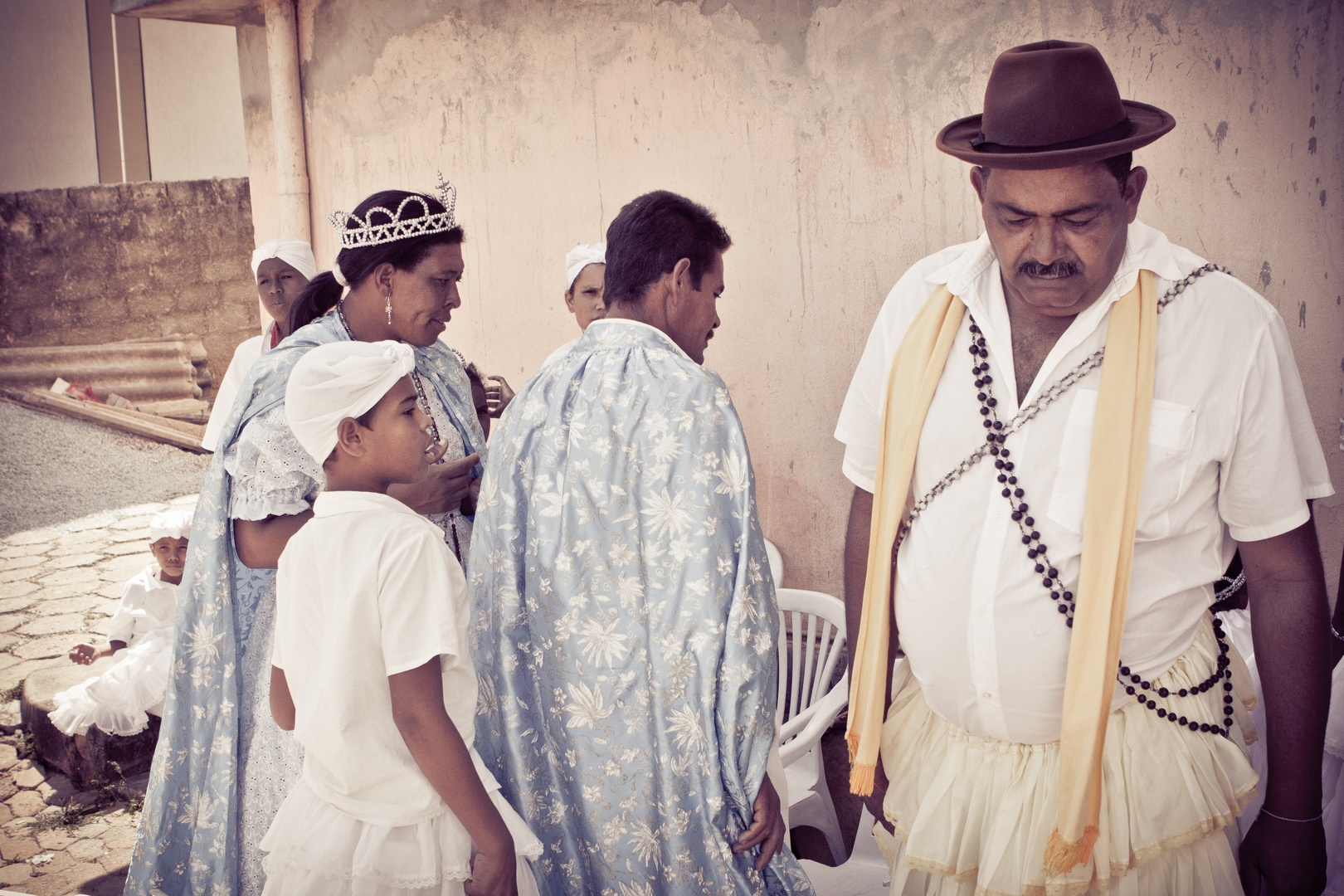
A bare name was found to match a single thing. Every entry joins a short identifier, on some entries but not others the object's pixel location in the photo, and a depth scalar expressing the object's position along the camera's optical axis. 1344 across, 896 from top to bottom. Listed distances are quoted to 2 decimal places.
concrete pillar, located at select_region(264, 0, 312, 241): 5.41
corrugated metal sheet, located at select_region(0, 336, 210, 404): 10.81
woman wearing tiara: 2.27
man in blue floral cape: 2.00
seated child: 4.25
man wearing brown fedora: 1.59
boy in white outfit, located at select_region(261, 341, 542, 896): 1.76
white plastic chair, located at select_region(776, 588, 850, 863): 2.99
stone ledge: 4.27
